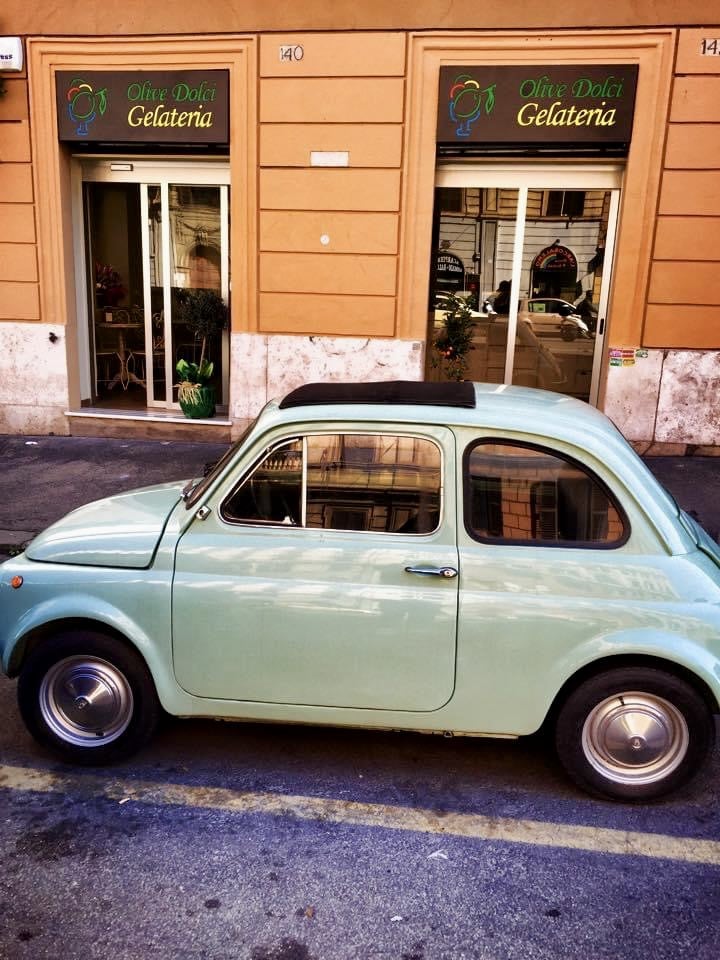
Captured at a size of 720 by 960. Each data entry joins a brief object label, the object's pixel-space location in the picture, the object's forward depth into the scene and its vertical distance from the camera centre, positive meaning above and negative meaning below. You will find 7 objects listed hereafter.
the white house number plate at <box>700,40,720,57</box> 8.62 +2.77
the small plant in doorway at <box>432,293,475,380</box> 10.26 -0.48
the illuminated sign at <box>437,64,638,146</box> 8.88 +2.19
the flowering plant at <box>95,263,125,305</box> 11.38 +0.01
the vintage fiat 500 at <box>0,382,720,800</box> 3.24 -1.21
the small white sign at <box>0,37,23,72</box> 9.75 +2.73
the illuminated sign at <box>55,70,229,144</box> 9.59 +2.16
